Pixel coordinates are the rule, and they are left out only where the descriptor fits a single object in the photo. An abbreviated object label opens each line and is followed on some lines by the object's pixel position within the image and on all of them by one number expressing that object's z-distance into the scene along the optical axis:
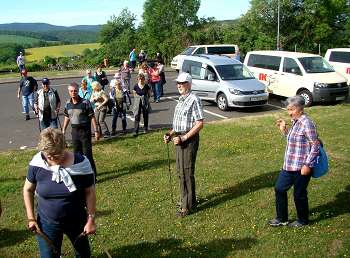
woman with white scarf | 4.17
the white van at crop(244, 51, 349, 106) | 16.34
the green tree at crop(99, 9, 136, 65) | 53.81
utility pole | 36.00
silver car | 15.95
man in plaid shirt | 6.40
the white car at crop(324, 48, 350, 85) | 19.98
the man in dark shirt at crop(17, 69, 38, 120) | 15.65
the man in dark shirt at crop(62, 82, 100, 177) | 8.28
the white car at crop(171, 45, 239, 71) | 27.48
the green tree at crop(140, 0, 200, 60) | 48.97
